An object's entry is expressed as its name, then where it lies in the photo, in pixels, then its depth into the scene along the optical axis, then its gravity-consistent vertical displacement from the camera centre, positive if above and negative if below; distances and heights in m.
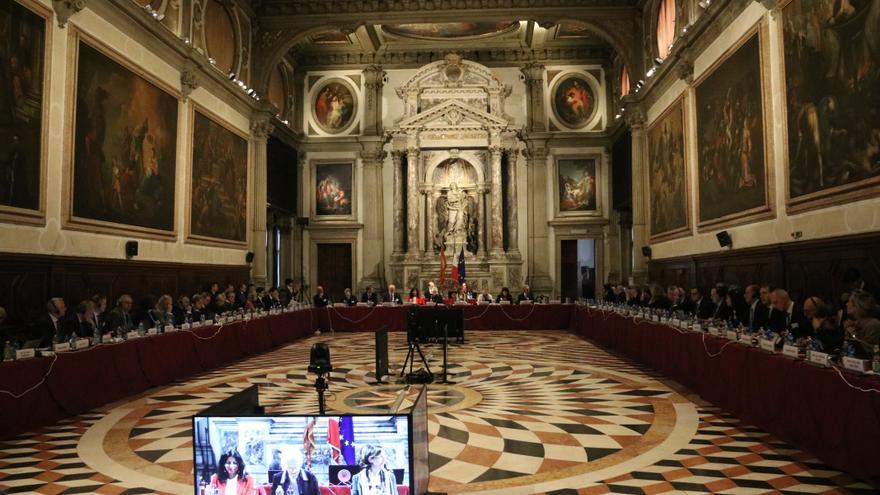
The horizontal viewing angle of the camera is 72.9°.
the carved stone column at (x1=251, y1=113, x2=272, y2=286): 17.47 +2.23
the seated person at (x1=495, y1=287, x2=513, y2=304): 18.10 -0.61
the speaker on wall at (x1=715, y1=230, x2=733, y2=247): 11.19 +0.68
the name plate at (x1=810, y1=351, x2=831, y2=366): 5.02 -0.72
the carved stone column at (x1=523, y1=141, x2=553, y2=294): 22.22 +2.42
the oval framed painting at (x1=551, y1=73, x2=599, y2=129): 22.48 +6.63
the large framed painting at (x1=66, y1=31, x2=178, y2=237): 9.79 +2.42
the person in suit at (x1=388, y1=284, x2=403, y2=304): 17.66 -0.60
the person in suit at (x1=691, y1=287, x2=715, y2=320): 9.94 -0.54
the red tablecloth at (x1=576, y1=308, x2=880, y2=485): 4.38 -1.14
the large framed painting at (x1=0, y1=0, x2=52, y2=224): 8.00 +2.36
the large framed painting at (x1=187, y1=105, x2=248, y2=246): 13.91 +2.41
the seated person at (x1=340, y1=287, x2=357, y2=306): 17.28 -0.64
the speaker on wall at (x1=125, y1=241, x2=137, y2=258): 10.96 +0.54
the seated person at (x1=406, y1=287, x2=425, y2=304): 17.86 -0.65
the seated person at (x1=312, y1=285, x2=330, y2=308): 17.16 -0.66
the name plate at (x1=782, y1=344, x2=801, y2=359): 5.56 -0.72
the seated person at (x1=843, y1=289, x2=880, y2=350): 5.27 -0.41
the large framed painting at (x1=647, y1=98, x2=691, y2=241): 13.72 +2.47
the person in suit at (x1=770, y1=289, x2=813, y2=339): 6.84 -0.51
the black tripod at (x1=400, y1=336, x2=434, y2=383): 8.98 -1.49
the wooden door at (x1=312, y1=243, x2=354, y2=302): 22.73 +0.42
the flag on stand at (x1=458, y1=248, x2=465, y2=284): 18.15 +0.26
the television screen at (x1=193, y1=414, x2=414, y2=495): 2.30 -0.69
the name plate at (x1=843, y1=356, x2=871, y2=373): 4.56 -0.70
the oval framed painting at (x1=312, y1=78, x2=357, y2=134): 22.78 +6.57
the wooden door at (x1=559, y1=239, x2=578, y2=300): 22.50 +0.24
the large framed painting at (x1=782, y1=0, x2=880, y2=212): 6.97 +2.25
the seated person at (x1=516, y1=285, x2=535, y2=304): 18.22 -0.64
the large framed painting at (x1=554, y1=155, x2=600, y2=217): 22.30 +3.39
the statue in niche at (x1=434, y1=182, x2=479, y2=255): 22.25 +2.08
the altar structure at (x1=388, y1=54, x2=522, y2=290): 22.02 +3.95
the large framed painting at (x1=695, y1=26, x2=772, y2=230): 9.97 +2.51
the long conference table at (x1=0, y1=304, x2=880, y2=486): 4.57 -1.16
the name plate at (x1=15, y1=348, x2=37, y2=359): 6.20 -0.78
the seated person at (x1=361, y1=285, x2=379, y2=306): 17.52 -0.59
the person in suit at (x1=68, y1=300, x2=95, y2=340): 7.97 -0.58
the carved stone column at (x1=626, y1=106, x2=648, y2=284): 16.75 +2.35
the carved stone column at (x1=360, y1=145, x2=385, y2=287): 22.30 +2.21
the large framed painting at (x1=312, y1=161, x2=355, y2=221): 22.64 +3.31
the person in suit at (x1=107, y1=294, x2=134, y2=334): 8.99 -0.58
